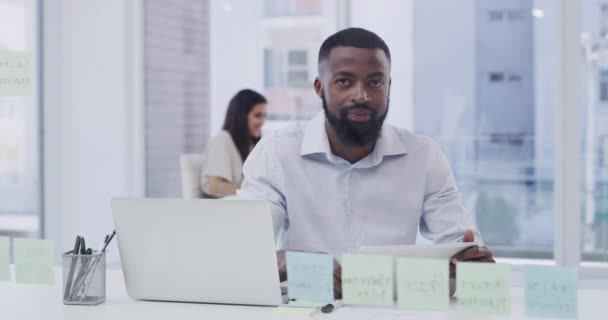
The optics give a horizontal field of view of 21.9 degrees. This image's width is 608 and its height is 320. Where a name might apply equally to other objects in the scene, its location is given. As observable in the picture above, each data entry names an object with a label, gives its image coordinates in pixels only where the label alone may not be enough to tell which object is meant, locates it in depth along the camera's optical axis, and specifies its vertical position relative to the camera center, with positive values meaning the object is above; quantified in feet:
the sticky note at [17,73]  9.39 +0.64
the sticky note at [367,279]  8.22 -0.55
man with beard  9.93 -0.05
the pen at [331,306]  8.52 -0.75
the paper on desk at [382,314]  8.39 -0.77
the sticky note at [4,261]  9.12 -0.56
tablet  8.38 -0.43
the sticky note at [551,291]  8.03 -0.59
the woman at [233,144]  16.55 +0.35
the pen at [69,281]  8.80 -0.63
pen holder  8.80 -0.62
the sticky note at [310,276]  8.37 -0.55
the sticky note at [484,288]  8.05 -0.57
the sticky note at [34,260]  8.93 -0.53
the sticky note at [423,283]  8.14 -0.56
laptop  8.52 -0.43
